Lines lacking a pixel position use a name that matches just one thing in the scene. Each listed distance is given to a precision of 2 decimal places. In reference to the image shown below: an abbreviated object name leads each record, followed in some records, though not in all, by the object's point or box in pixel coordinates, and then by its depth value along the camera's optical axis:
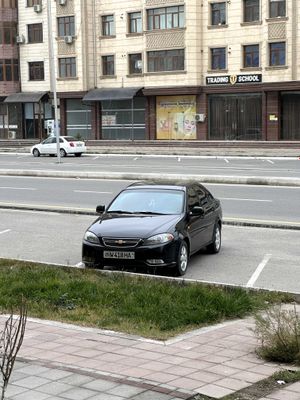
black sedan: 10.65
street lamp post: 38.88
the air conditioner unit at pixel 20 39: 59.03
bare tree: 4.20
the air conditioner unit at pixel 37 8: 57.44
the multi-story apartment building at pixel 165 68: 47.81
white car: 46.38
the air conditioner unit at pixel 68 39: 55.28
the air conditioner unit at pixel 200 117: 50.59
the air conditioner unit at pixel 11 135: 61.62
